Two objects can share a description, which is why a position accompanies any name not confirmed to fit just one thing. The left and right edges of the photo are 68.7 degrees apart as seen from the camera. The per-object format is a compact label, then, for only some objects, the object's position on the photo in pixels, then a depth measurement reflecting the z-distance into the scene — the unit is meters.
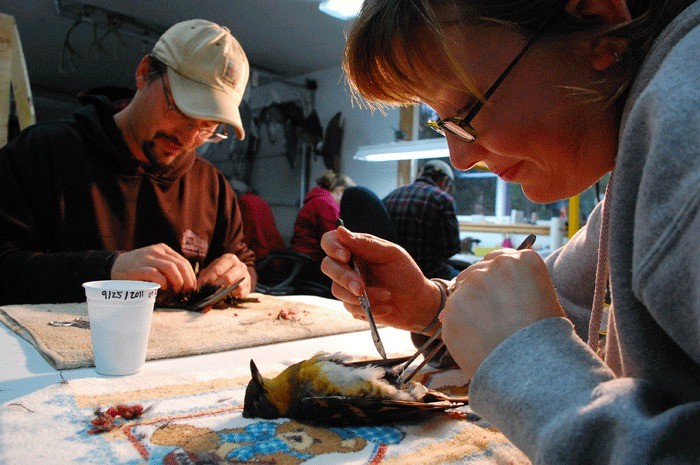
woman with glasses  0.43
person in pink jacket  4.83
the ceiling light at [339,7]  3.14
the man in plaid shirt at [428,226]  4.05
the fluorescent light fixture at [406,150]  3.60
